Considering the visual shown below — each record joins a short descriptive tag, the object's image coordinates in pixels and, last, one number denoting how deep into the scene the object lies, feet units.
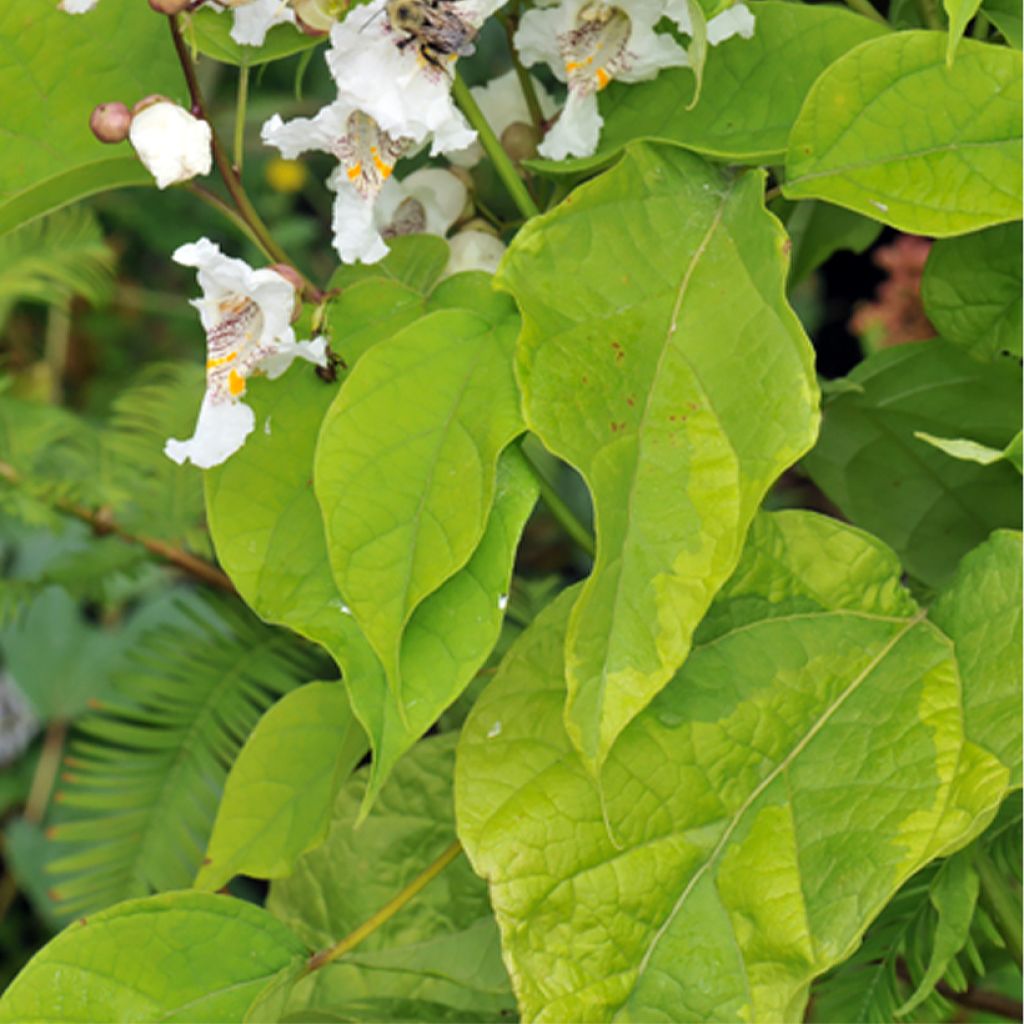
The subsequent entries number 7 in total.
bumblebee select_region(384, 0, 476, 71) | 2.43
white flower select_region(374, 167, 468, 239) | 2.66
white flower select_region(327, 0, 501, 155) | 2.43
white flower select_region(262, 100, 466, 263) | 2.47
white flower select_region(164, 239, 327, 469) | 2.45
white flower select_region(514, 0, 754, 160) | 2.52
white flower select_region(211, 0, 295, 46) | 2.49
